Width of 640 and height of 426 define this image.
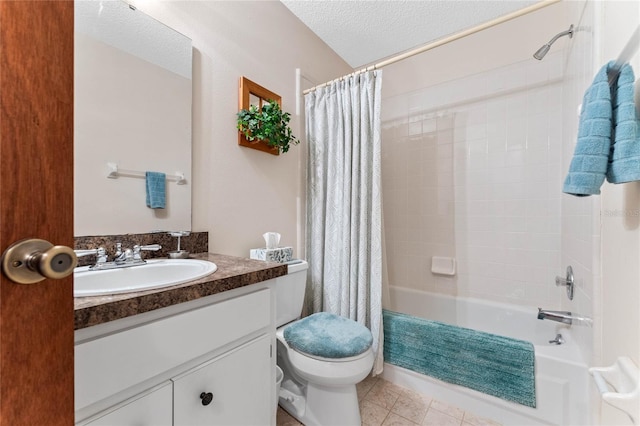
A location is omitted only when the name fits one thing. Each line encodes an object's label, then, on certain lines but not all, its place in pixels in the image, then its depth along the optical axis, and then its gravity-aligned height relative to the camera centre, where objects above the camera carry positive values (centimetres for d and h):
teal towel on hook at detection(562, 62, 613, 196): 61 +16
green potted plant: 148 +50
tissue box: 148 -24
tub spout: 121 -47
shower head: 136 +83
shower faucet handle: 138 -36
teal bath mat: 129 -76
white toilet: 119 -68
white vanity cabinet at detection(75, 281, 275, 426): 60 -41
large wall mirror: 100 +39
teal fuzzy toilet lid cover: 119 -59
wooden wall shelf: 151 +67
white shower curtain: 160 +5
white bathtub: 118 -81
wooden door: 29 +2
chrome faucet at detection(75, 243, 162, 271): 95 -18
